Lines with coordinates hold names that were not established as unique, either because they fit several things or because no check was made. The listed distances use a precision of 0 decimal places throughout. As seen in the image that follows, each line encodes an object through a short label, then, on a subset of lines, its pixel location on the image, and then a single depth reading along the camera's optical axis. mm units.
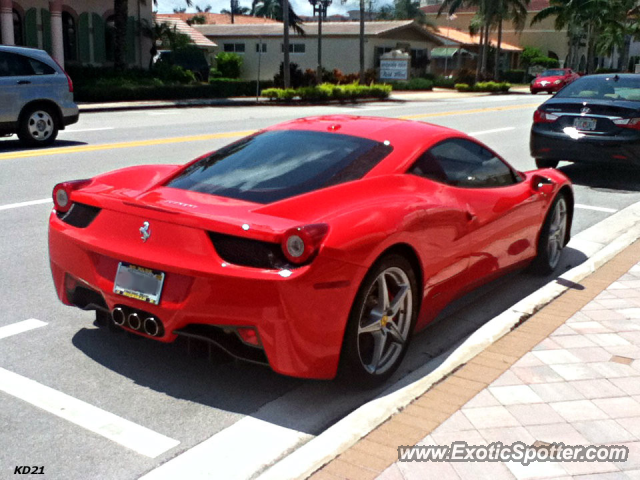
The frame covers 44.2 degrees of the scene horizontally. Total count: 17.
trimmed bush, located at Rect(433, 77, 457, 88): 57281
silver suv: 13922
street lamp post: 42406
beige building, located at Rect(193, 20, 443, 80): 54188
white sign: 46875
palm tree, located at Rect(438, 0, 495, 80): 58750
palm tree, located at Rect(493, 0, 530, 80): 60781
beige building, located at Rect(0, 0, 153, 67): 32062
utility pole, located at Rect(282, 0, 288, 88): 34688
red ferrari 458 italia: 3760
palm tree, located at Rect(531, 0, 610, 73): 70625
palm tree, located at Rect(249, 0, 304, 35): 54094
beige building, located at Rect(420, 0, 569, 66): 84375
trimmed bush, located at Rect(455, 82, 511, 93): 52156
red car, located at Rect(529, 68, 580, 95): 48250
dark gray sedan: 10938
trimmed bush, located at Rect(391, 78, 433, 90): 49406
